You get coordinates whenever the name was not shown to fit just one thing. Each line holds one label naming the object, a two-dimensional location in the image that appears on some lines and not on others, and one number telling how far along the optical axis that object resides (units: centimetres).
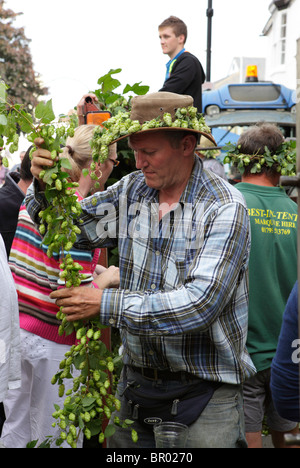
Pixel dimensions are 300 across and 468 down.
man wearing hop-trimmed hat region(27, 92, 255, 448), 249
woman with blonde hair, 343
